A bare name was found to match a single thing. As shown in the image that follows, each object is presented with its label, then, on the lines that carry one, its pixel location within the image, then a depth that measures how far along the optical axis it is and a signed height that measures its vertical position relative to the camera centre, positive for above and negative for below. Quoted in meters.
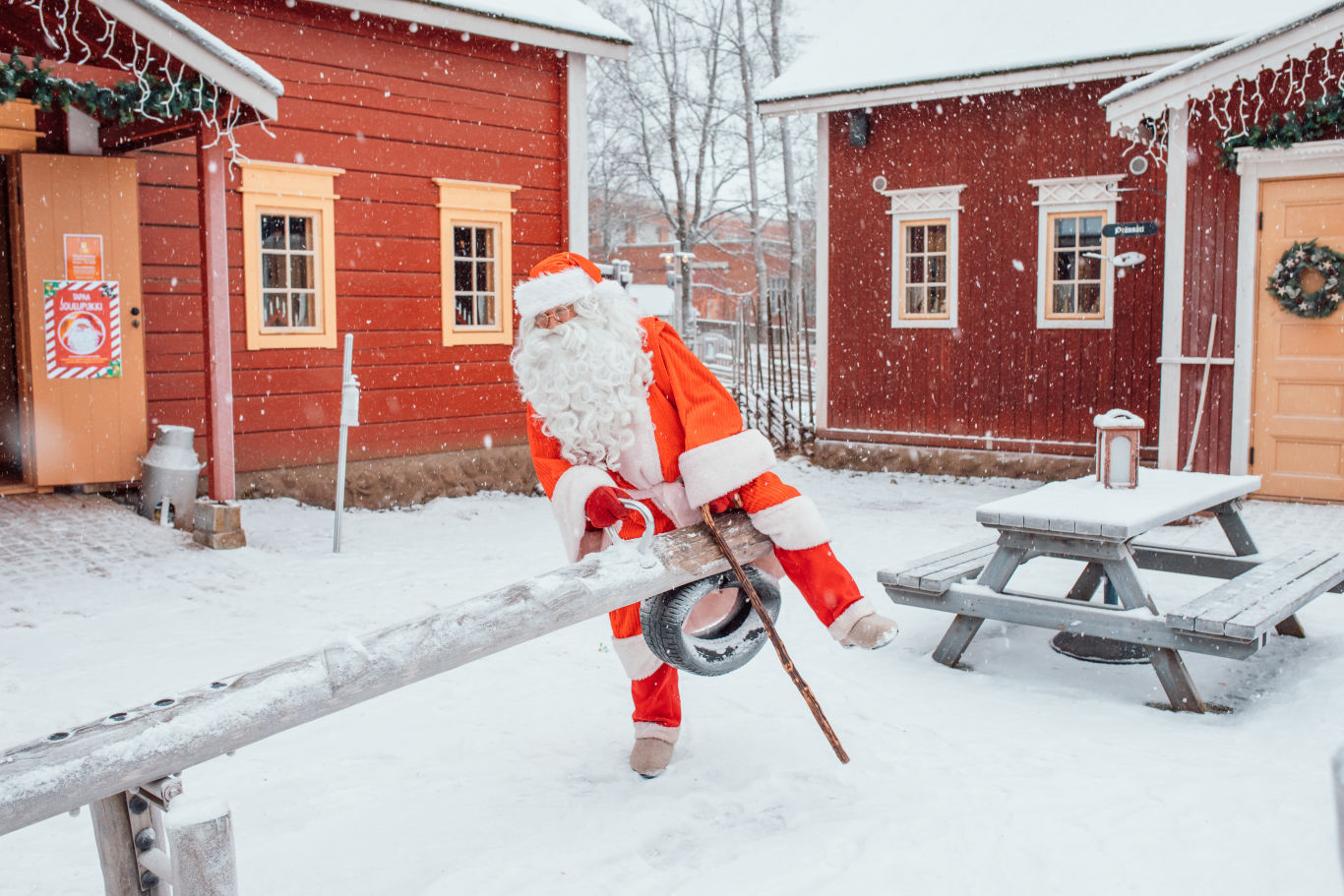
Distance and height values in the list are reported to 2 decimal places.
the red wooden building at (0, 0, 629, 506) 7.05 +1.00
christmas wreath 8.09 +0.53
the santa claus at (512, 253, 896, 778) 3.33 -0.26
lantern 5.28 -0.47
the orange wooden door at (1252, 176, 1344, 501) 8.22 -0.15
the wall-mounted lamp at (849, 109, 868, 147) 11.19 +2.30
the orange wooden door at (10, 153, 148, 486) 7.45 +0.16
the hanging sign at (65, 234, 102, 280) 7.52 +0.64
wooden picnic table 4.19 -0.98
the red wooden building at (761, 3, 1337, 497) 9.93 +1.20
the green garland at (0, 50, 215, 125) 6.04 +1.43
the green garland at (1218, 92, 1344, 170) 7.84 +1.63
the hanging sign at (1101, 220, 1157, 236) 8.52 +0.96
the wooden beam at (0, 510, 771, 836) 1.93 -0.69
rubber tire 3.15 -0.84
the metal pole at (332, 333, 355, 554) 7.25 -0.73
